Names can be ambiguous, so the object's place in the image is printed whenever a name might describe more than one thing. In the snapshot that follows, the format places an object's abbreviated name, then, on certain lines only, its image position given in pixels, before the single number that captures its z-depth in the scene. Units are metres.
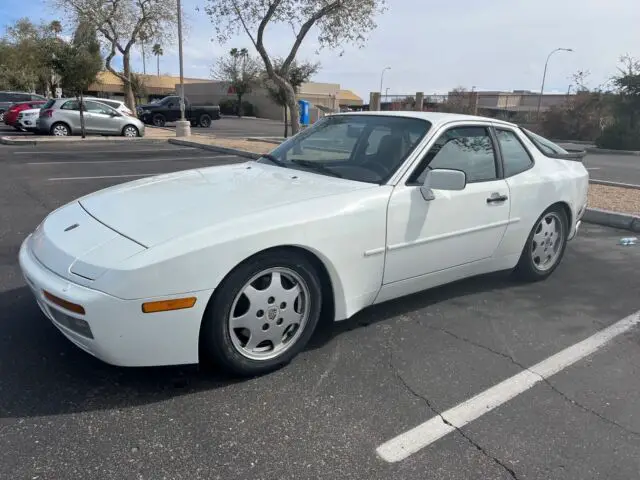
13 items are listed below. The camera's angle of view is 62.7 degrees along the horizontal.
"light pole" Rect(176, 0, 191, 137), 21.01
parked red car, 19.84
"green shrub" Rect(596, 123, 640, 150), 21.75
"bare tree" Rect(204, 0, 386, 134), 17.75
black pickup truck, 29.78
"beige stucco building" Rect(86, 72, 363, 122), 58.22
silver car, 18.09
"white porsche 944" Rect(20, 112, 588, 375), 2.54
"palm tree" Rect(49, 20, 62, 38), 42.64
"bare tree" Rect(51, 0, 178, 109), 27.80
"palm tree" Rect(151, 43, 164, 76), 31.85
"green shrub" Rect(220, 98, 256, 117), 58.91
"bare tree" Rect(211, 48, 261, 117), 59.22
